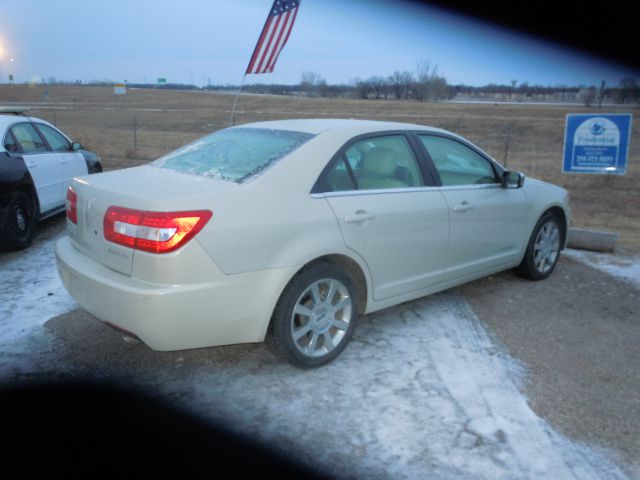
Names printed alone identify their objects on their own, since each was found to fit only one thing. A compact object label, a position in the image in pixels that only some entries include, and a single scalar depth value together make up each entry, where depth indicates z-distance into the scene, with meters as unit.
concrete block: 6.72
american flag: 7.99
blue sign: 9.45
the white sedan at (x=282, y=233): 3.08
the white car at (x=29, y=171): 6.04
